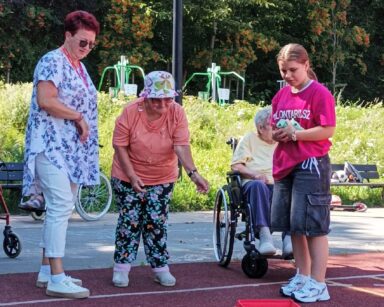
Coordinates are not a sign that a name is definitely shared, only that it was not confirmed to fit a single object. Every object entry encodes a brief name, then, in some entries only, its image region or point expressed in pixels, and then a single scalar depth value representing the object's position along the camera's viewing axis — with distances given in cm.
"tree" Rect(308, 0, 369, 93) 3488
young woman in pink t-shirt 765
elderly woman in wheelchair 872
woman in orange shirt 809
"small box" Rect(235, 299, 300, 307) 633
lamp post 1610
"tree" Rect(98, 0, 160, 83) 3093
